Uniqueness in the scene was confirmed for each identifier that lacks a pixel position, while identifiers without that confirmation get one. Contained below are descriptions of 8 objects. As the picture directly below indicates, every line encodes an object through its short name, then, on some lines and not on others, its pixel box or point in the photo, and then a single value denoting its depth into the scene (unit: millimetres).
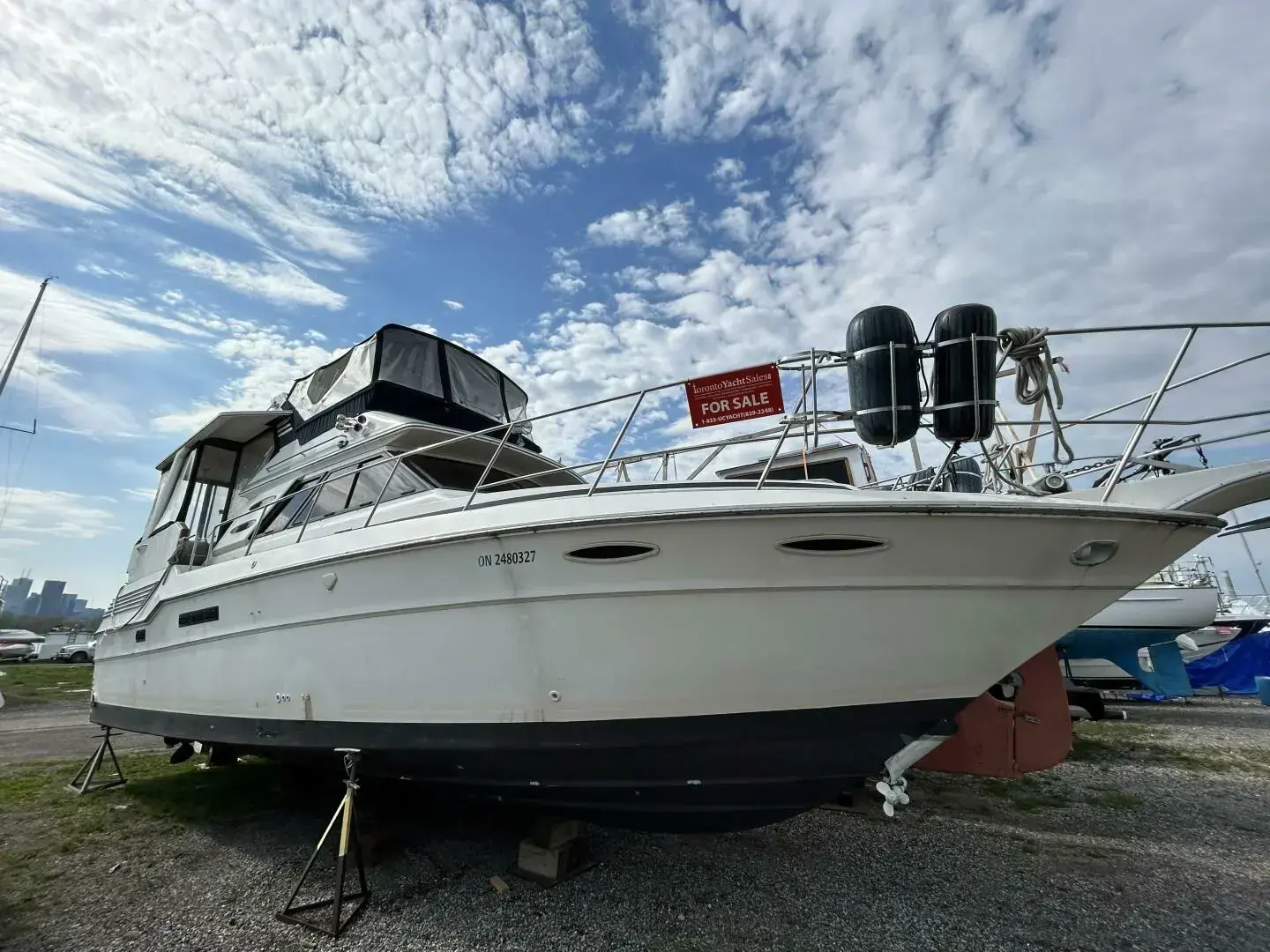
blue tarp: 14594
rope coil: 2955
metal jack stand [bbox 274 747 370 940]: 3310
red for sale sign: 2986
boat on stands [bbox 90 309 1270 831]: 2713
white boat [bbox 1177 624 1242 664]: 14895
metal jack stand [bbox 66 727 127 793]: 6074
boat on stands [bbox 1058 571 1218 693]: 10227
